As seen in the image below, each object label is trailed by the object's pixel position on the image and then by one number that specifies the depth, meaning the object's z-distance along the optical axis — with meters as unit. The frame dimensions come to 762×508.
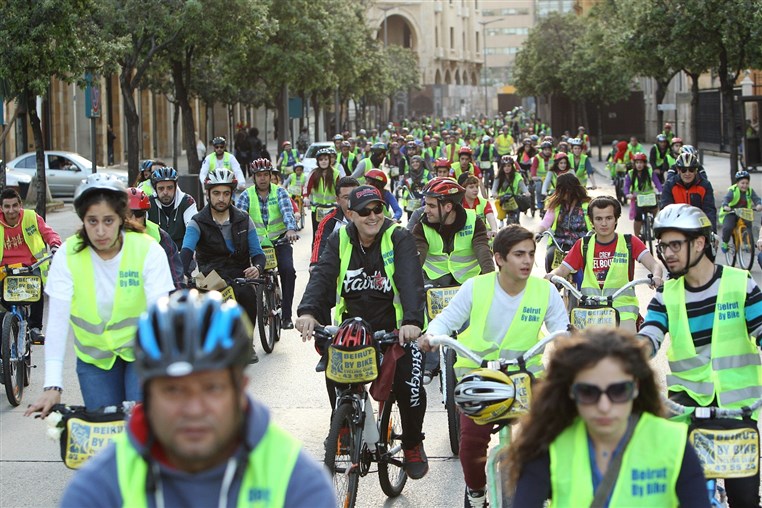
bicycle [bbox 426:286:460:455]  14.41
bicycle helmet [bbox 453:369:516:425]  8.71
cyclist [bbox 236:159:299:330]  24.13
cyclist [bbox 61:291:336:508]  4.62
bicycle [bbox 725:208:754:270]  30.99
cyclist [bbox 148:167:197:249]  21.13
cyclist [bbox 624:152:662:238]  35.50
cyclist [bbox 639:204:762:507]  9.37
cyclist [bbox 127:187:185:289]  14.34
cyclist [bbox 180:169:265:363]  19.50
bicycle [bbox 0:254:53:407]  18.51
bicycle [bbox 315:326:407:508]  11.36
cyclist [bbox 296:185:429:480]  12.30
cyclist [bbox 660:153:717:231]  25.88
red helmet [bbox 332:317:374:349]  11.45
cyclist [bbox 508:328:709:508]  6.23
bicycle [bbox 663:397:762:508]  8.69
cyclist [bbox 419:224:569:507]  10.75
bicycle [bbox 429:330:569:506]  9.72
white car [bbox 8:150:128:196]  59.72
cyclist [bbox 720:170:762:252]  30.31
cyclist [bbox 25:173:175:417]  10.14
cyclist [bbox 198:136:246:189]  35.92
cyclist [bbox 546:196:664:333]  17.27
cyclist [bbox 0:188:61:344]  19.55
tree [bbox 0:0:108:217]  33.29
